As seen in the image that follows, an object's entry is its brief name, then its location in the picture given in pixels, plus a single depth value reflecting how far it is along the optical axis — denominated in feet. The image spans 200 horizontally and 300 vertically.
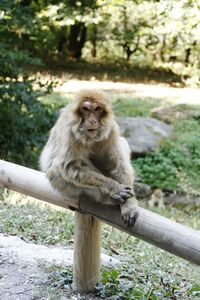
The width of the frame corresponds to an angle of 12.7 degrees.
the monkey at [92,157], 18.40
